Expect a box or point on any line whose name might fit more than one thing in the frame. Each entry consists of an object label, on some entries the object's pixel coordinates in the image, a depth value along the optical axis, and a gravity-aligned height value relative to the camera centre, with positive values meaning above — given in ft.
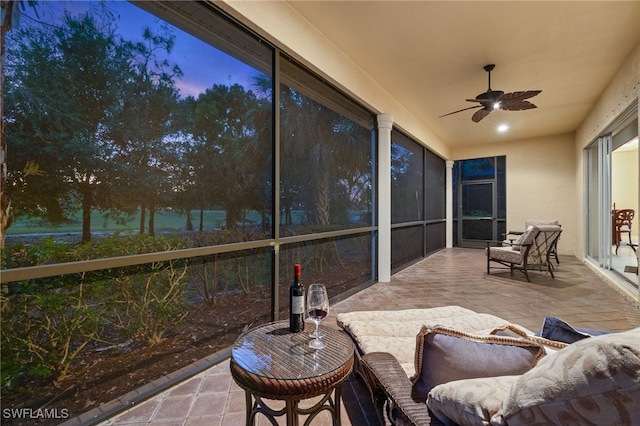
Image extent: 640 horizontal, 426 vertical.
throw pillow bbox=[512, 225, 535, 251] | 14.87 -1.34
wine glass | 4.30 -1.40
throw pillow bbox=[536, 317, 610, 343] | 3.62 -1.57
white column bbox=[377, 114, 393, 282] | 14.66 +1.08
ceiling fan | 12.64 +5.47
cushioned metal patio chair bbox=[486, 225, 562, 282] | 14.84 -1.90
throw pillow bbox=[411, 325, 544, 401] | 3.07 -1.61
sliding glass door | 14.37 +1.52
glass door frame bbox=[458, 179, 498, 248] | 27.35 -0.20
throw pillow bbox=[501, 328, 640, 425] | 1.72 -1.14
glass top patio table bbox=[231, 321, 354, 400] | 3.29 -1.92
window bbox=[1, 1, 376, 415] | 4.58 +0.81
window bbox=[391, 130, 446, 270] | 17.25 +1.05
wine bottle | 4.43 -1.49
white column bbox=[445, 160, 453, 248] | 28.02 +1.38
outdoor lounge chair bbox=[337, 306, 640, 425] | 1.78 -1.57
